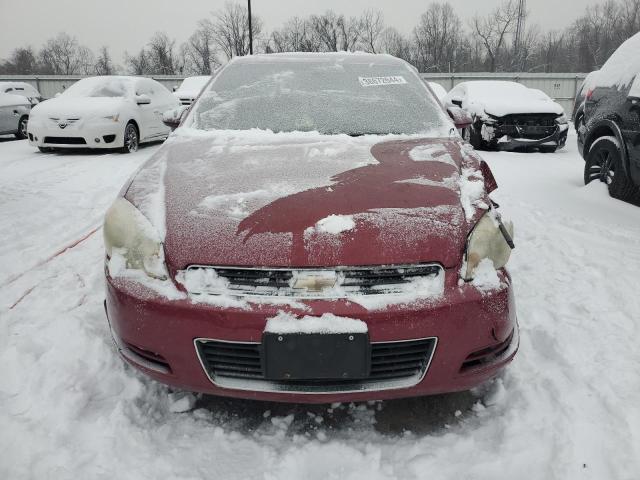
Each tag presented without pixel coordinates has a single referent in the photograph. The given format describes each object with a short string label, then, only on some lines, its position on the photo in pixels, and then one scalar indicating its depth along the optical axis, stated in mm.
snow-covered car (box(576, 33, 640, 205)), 4566
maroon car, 1645
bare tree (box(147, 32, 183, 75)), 57312
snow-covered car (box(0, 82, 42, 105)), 12747
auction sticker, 3104
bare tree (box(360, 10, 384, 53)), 58062
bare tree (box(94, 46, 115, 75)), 66625
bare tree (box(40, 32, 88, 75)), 69750
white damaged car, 8992
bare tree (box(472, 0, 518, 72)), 51938
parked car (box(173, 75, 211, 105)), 14070
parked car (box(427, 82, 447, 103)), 12455
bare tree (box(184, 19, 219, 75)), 57406
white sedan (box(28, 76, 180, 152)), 8359
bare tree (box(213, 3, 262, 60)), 54469
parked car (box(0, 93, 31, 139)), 10922
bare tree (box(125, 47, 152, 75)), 58031
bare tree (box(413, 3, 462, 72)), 54969
